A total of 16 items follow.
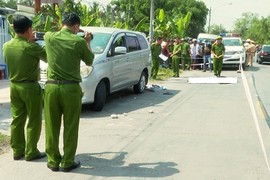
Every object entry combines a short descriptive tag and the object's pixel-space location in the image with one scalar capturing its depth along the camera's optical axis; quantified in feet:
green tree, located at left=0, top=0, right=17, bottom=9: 254.47
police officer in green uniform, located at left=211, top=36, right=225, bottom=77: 52.16
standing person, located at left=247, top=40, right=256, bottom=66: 78.87
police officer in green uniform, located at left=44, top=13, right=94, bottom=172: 15.39
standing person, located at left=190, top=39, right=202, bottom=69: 70.59
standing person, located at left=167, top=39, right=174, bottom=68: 66.03
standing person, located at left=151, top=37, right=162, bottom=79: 47.83
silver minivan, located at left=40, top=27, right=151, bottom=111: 27.99
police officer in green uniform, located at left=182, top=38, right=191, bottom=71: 62.92
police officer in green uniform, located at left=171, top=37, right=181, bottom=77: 53.01
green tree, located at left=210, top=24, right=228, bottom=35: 421.79
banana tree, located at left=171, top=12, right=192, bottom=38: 77.41
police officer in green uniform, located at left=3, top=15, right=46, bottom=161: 16.39
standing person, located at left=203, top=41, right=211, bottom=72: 65.41
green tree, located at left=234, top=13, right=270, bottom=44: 249.14
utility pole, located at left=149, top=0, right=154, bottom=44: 58.87
